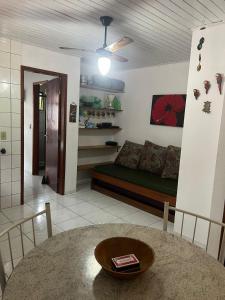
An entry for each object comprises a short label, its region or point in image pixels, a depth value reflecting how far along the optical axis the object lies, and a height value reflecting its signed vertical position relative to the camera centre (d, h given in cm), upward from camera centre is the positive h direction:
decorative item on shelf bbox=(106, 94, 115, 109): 478 +36
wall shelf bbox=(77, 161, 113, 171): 439 -95
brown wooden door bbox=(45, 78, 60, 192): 399 -31
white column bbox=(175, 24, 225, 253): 230 -20
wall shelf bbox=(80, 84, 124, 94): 428 +55
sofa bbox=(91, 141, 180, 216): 343 -93
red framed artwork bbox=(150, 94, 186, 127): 396 +19
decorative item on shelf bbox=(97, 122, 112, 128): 469 -15
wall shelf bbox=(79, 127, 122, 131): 452 -24
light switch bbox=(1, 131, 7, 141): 323 -33
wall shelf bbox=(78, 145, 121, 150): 446 -59
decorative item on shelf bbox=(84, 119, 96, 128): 448 -14
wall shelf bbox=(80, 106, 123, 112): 446 +17
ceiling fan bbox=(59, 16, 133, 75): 222 +63
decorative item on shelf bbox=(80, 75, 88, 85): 419 +65
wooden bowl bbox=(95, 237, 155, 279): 111 -66
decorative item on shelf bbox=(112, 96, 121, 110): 483 +30
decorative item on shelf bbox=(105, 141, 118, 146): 492 -53
